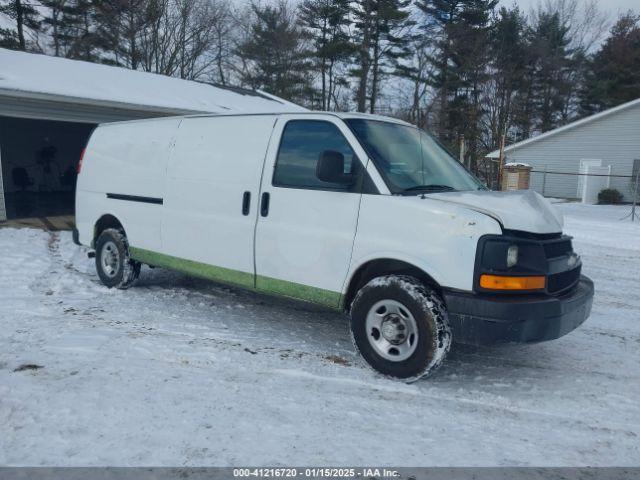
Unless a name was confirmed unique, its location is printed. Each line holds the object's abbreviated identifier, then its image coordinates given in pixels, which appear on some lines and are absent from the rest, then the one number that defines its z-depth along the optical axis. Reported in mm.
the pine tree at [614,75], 37531
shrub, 24016
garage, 11555
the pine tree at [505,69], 36094
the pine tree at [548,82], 39000
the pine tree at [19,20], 27734
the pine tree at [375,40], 35969
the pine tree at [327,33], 35844
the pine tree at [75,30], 30438
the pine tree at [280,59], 35969
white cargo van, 3811
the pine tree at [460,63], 36219
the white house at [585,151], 25188
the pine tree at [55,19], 29656
